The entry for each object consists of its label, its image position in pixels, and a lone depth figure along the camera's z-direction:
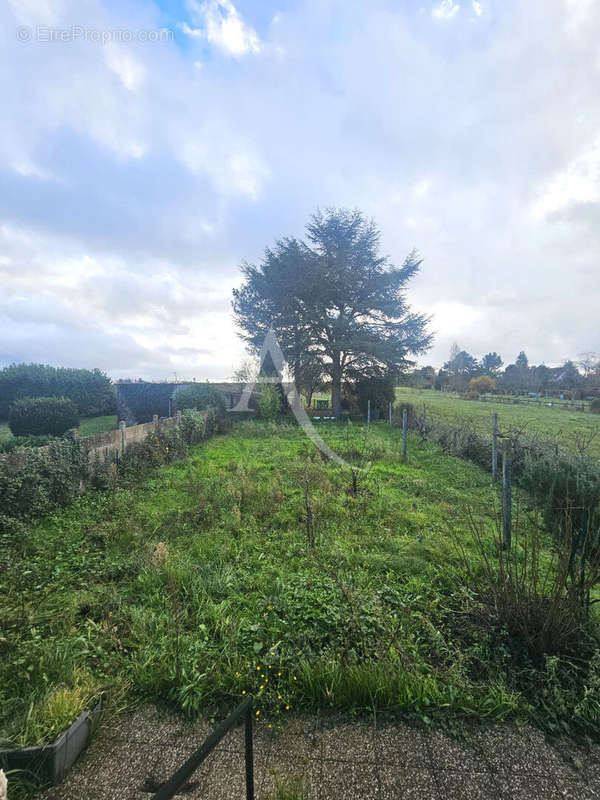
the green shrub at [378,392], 18.31
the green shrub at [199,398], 14.67
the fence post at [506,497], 3.70
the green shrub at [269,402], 16.28
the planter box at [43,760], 1.61
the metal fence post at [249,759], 1.34
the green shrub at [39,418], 12.34
